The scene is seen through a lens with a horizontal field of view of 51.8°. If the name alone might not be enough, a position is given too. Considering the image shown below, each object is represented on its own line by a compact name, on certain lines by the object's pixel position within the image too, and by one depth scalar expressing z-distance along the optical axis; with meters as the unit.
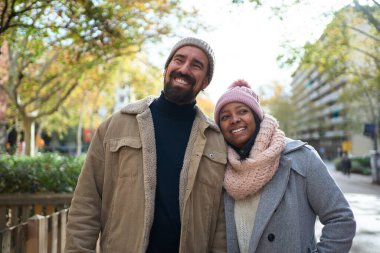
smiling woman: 2.36
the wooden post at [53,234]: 3.83
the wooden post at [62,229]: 4.11
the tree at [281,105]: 62.44
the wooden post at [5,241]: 3.07
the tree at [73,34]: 7.29
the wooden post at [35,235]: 3.39
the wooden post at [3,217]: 5.12
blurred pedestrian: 28.33
